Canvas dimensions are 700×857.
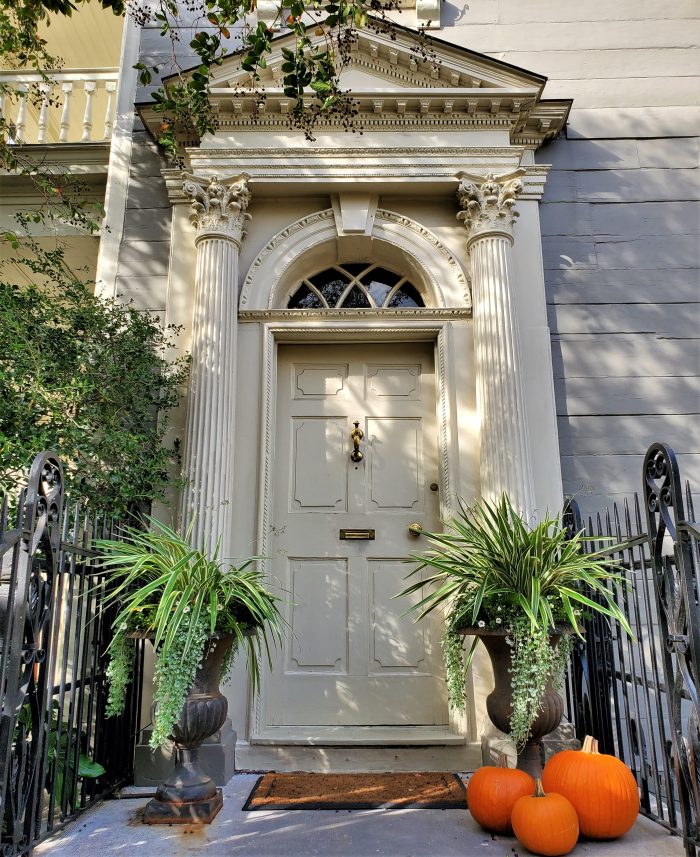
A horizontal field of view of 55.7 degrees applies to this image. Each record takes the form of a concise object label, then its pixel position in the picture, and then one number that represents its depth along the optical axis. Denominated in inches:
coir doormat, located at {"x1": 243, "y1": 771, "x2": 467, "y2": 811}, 128.2
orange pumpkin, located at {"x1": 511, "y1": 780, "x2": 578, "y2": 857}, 103.7
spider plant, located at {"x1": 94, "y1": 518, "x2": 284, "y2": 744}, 114.2
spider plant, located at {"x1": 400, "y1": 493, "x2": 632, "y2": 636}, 120.1
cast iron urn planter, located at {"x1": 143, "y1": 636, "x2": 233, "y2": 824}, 119.6
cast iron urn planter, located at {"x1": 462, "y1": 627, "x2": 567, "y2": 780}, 124.6
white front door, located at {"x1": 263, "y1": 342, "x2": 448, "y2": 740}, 166.1
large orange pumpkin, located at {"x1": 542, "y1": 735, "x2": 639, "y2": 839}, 108.4
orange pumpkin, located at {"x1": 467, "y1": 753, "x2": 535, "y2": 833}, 112.8
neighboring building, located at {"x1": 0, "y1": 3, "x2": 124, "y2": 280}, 230.1
